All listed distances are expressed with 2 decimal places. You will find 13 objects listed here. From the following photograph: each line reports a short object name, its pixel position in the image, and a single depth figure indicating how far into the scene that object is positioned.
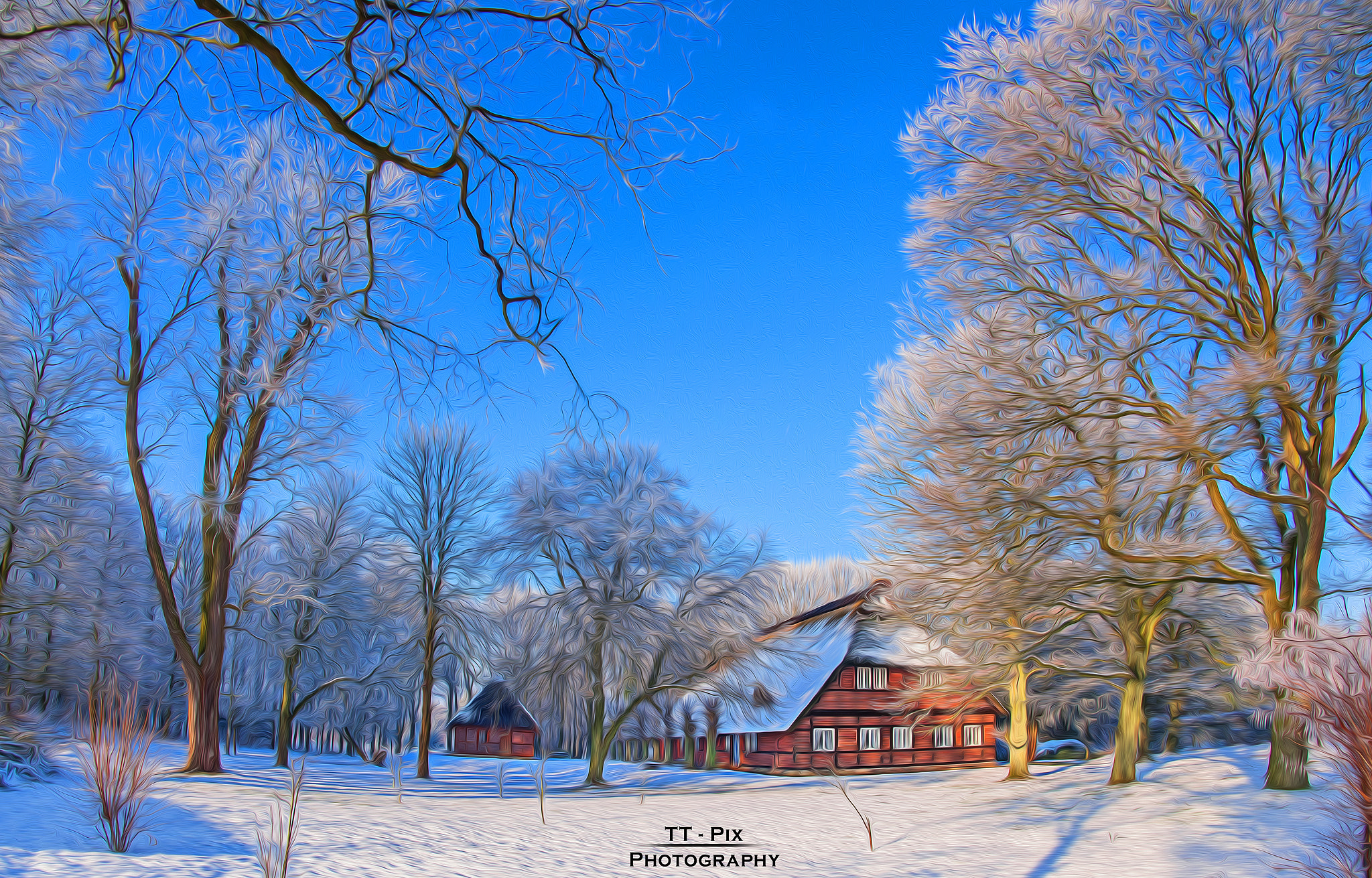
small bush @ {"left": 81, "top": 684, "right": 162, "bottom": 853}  9.16
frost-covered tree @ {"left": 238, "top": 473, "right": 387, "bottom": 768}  28.48
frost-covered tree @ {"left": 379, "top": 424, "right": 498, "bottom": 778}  26.67
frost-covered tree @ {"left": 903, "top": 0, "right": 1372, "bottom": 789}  12.48
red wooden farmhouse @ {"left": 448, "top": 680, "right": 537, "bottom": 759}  45.75
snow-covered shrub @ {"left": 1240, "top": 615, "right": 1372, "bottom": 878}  6.75
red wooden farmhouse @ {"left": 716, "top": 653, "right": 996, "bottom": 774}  30.39
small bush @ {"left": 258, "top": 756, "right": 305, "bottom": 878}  7.37
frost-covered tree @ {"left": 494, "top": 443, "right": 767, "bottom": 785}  25.75
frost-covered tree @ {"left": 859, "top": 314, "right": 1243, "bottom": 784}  12.59
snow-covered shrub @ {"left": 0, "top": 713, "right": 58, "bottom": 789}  13.34
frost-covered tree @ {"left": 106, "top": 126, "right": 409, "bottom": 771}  15.84
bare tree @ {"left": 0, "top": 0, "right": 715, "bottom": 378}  5.03
